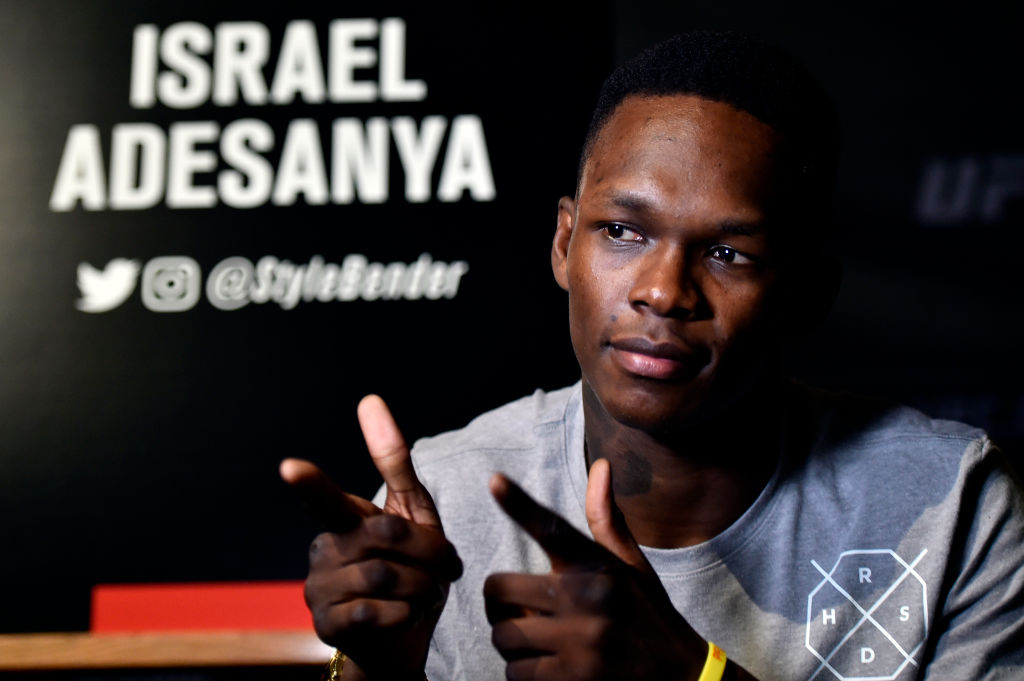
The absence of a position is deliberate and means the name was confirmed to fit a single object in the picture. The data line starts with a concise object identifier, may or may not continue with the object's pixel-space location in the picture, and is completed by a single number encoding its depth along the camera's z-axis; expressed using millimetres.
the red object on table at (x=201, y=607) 2244
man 1011
